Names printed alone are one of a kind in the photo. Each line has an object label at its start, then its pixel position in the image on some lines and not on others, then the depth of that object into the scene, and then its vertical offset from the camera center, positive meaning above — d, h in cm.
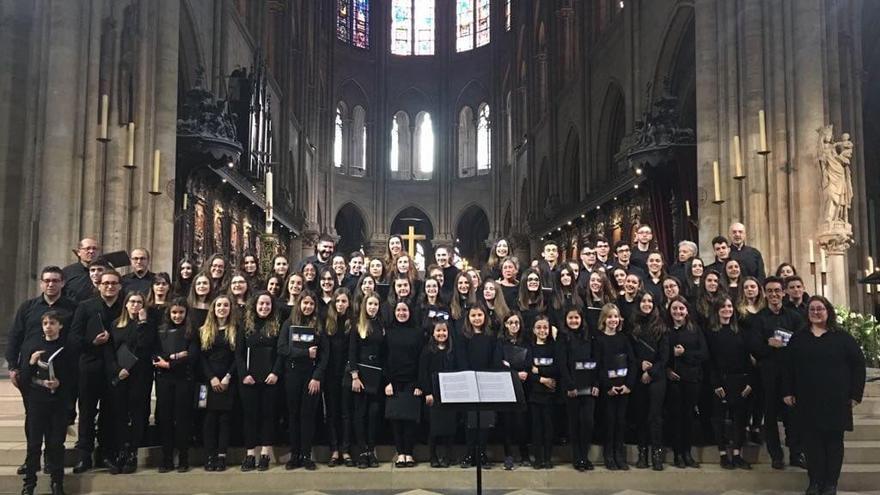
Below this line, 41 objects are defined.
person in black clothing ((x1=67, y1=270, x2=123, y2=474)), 684 -50
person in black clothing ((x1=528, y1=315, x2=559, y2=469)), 737 -71
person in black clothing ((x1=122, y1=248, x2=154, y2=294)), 775 +39
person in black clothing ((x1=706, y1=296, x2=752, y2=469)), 734 -55
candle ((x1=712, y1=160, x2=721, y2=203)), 1163 +209
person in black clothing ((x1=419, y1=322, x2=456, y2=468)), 733 -56
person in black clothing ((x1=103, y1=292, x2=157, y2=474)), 695 -49
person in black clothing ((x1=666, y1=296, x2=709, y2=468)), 738 -55
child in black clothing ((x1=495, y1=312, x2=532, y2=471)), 734 -40
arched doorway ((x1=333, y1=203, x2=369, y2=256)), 4534 +490
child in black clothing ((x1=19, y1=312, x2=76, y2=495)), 634 -68
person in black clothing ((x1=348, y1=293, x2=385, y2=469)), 735 -48
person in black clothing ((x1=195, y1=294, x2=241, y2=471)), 714 -54
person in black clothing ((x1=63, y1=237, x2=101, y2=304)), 759 +37
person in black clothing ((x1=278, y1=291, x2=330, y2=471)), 725 -50
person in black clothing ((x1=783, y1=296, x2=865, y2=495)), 641 -61
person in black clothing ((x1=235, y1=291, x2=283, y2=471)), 723 -54
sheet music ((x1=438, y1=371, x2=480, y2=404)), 555 -53
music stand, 550 -64
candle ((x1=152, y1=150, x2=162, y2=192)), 1109 +209
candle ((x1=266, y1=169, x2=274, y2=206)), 1455 +230
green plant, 1017 -22
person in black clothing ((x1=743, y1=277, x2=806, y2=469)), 722 -34
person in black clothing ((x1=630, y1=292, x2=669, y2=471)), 733 -57
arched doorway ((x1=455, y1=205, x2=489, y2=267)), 4591 +469
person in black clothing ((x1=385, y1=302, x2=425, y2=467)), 744 -48
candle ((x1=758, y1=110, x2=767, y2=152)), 1048 +242
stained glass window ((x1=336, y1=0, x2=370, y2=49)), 4425 +1669
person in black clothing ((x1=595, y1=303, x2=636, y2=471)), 734 -59
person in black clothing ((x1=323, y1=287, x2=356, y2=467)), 740 -58
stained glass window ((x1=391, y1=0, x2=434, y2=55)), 4662 +1706
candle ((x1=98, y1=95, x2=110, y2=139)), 1010 +255
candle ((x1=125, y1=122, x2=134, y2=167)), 1087 +230
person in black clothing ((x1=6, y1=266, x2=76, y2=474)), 646 -5
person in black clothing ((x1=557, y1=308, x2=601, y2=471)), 736 -63
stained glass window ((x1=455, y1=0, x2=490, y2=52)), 4512 +1679
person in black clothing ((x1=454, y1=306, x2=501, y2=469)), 738 -33
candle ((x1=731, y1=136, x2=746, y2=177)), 1179 +239
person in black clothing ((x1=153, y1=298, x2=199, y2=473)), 706 -59
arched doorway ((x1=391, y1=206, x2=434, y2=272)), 4512 +509
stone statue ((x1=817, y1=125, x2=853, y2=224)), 1095 +195
